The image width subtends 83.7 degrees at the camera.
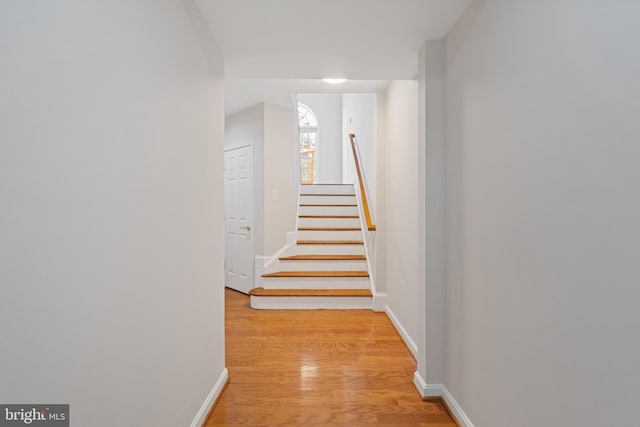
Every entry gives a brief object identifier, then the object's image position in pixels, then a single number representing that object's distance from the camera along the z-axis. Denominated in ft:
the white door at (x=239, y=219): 15.90
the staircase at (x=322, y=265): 13.32
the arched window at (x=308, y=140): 28.45
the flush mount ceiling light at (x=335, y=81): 11.03
